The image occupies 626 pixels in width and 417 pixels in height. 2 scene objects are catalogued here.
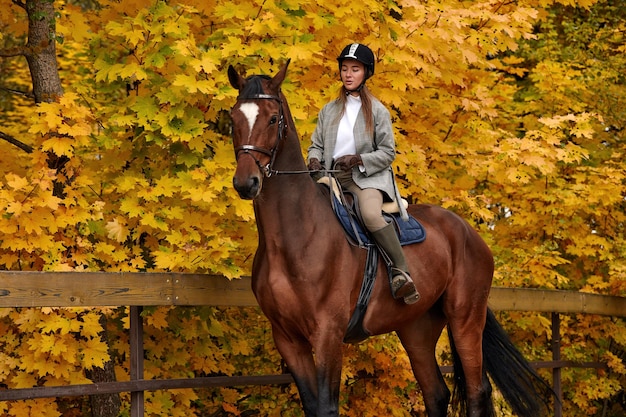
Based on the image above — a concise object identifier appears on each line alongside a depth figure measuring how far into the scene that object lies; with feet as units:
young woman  32.13
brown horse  28.71
